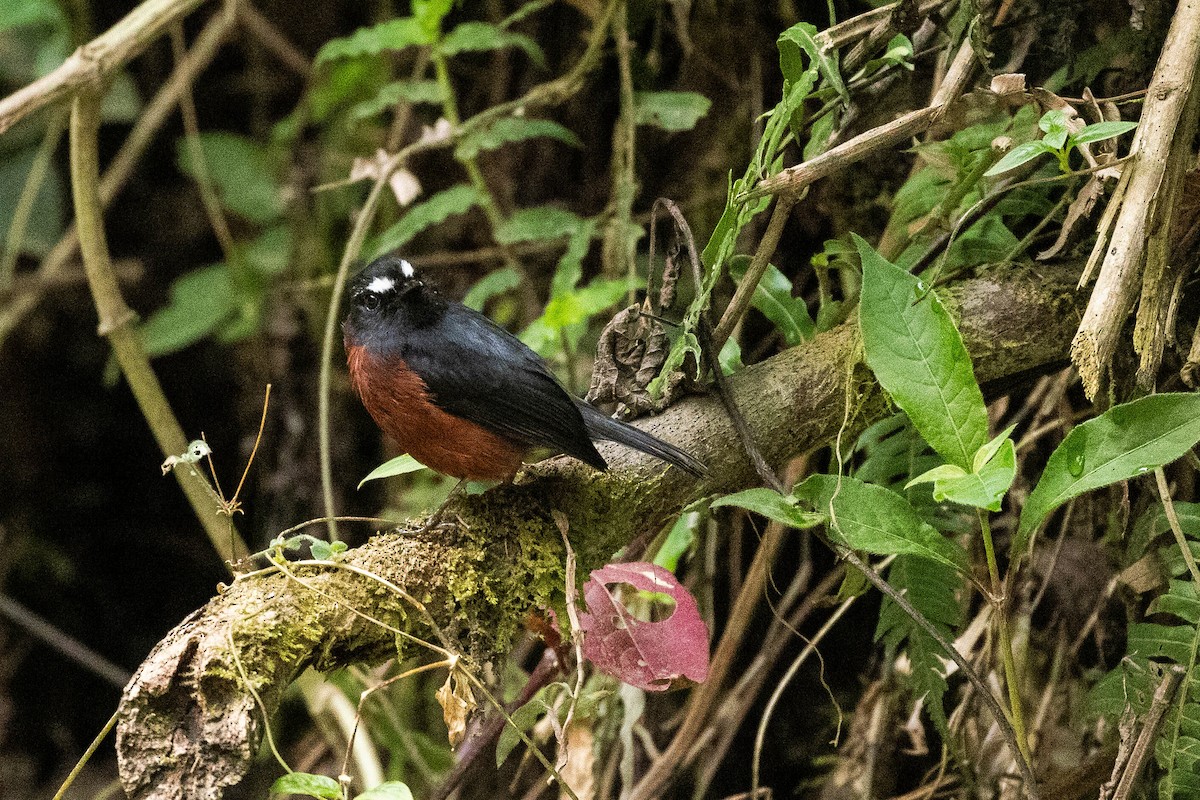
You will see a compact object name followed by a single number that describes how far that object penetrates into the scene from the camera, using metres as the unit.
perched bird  4.77
